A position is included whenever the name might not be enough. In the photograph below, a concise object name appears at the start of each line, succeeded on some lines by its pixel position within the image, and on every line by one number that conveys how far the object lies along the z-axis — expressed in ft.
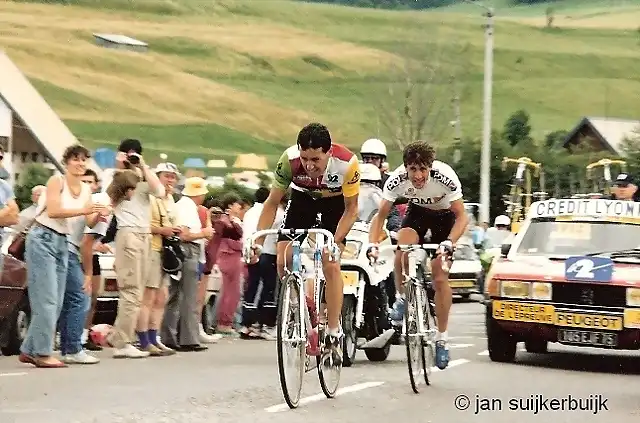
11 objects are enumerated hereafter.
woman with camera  51.57
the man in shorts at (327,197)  37.45
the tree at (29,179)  183.73
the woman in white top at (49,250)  47.57
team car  49.78
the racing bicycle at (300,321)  34.82
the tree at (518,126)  362.45
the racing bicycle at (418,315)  41.04
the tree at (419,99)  344.69
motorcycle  49.08
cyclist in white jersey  41.22
